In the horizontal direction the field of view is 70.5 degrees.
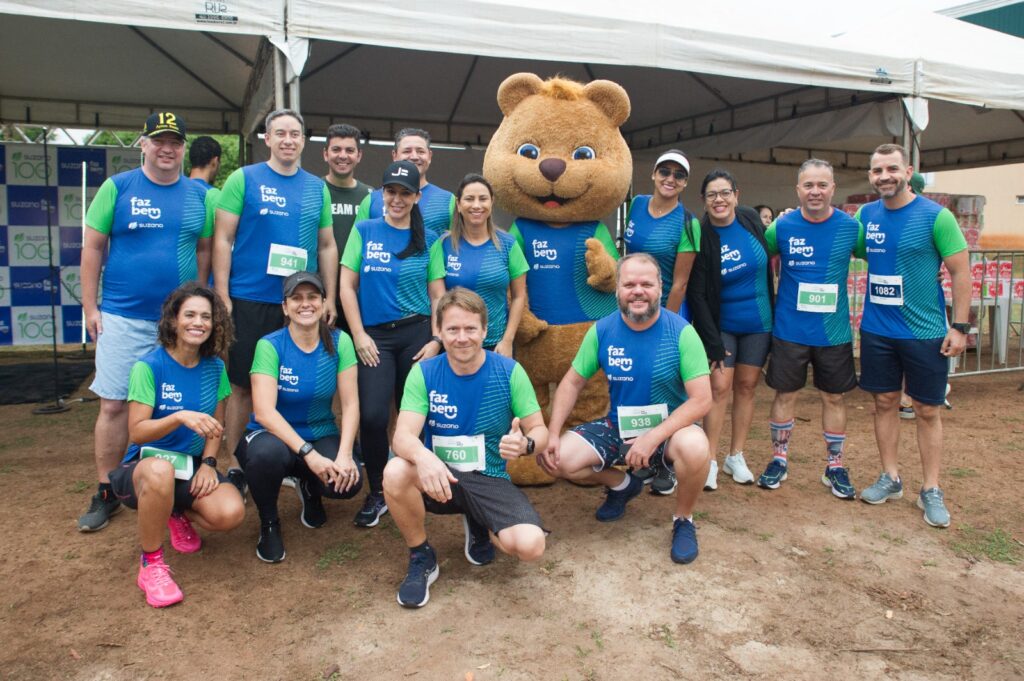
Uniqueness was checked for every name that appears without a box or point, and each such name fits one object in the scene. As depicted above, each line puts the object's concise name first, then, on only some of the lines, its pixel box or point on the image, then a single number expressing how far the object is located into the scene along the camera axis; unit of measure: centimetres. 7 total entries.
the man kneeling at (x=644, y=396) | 296
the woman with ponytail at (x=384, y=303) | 322
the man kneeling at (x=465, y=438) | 261
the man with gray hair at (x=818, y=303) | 358
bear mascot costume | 371
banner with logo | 714
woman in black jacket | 362
